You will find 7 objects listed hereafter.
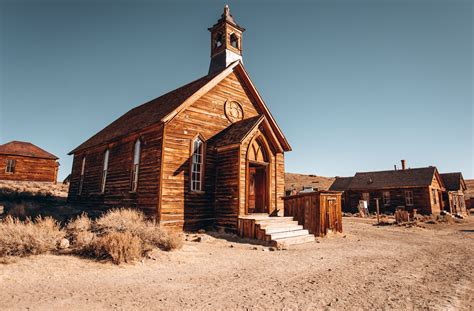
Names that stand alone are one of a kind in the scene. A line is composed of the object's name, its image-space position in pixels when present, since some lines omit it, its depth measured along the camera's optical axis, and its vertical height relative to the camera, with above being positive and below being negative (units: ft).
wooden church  38.40 +6.39
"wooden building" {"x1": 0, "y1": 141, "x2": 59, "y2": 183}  96.17 +11.44
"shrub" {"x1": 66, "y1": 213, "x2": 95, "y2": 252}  23.49 -3.28
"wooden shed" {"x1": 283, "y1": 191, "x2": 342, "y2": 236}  39.73 -1.48
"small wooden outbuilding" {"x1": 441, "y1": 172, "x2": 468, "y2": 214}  110.11 +3.58
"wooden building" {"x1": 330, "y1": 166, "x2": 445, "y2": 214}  95.51 +4.16
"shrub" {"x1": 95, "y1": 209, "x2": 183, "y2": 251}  26.48 -3.19
